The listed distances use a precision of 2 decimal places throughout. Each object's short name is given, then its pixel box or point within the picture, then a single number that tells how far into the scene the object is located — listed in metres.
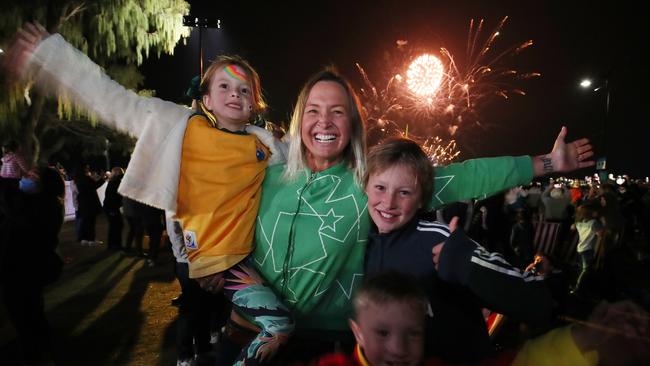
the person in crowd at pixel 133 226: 9.42
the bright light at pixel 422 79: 17.81
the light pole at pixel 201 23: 9.63
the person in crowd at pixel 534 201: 15.09
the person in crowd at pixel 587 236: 7.95
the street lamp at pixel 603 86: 18.77
